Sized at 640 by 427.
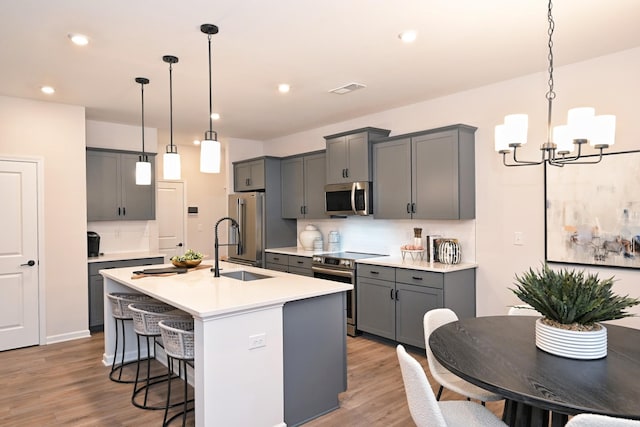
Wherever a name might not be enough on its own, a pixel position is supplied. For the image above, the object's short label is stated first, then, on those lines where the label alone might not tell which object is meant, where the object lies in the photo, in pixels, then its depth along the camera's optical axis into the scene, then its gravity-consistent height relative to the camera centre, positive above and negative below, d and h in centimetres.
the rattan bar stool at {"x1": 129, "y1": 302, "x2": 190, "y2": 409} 299 -81
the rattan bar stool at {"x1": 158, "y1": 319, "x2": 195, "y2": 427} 255 -82
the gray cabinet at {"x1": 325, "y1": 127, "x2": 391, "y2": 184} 485 +67
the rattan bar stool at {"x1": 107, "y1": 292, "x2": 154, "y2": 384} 347 -87
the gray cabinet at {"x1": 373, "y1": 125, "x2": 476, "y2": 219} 410 +36
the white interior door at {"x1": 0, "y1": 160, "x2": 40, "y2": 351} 441 -46
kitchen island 234 -83
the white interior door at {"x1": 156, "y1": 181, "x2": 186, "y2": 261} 727 -12
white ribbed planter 177 -58
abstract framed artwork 320 -3
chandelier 200 +38
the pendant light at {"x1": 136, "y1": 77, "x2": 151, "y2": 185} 354 +33
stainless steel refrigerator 614 -24
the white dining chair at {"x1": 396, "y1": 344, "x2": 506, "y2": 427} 171 -84
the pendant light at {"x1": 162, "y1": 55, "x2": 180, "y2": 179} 326 +38
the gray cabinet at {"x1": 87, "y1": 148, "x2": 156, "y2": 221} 531 +29
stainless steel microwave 487 +14
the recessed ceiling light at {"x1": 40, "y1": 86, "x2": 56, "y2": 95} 409 +122
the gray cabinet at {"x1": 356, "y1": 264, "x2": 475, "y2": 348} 395 -88
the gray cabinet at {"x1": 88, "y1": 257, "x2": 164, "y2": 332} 500 -98
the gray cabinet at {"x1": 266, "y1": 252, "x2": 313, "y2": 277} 541 -72
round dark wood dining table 144 -65
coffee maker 523 -42
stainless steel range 471 -70
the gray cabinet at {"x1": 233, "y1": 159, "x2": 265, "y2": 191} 629 +55
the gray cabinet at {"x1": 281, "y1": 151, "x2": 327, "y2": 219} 571 +35
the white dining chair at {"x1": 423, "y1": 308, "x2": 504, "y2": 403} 216 -94
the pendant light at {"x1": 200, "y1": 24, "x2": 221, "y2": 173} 283 +41
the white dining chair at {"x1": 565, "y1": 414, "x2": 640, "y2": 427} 125 -65
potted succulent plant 176 -44
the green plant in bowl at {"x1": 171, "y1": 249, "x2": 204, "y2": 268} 386 -46
